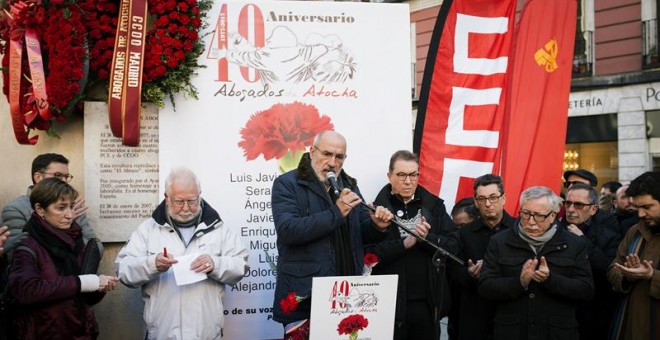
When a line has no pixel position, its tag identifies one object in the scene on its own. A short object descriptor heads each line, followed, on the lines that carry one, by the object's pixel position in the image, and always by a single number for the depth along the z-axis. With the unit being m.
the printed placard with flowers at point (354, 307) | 4.15
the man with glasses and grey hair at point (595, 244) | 5.27
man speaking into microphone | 4.45
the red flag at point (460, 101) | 6.28
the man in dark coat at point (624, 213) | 6.12
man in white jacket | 4.45
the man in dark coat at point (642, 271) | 4.56
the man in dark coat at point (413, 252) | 4.90
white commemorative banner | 5.56
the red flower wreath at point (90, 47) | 4.97
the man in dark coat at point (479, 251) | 5.23
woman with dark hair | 4.19
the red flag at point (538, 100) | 6.41
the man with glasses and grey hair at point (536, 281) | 4.61
